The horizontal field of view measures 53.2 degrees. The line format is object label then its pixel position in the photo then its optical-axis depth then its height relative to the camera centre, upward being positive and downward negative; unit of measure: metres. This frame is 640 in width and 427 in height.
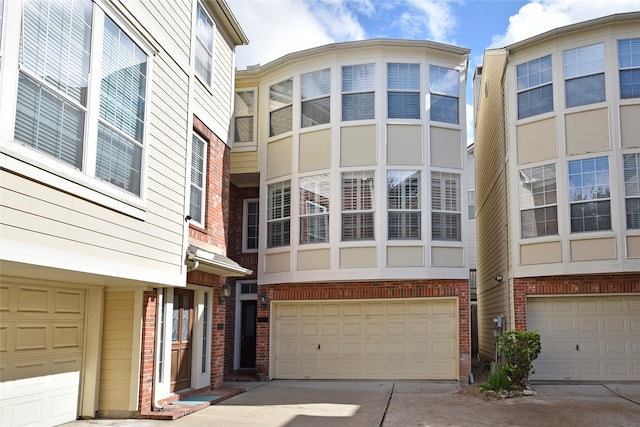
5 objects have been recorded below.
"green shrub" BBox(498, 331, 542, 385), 12.89 -0.93
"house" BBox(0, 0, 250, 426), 6.35 +1.18
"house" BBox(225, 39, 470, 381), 14.94 +2.05
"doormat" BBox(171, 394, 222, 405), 11.17 -1.73
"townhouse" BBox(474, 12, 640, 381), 13.80 +2.37
